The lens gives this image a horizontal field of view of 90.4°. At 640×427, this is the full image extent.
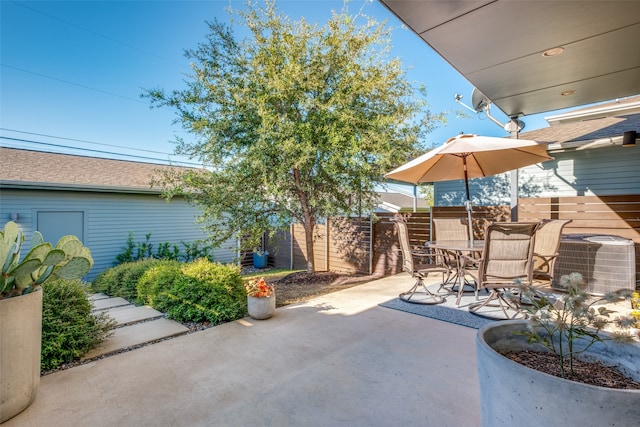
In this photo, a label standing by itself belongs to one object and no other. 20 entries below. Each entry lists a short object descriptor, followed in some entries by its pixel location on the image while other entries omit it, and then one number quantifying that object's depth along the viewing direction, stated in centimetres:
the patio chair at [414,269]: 478
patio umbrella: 438
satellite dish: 750
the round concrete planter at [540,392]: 113
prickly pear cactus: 224
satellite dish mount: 642
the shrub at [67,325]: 294
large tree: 605
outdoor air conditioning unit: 482
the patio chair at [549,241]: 463
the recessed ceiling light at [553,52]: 355
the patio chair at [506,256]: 381
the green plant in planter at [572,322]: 139
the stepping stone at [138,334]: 332
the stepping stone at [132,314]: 421
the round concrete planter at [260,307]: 407
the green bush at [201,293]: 411
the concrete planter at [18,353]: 210
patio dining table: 445
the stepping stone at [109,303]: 536
